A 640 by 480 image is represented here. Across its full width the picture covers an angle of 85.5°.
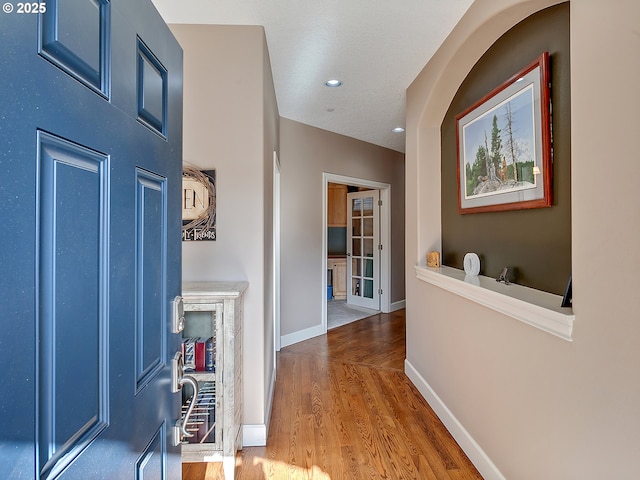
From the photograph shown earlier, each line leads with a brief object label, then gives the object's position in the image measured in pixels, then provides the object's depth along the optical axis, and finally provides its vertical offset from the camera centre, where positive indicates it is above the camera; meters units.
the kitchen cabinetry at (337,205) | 6.59 +0.66
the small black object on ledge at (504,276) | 1.89 -0.20
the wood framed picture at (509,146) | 1.62 +0.52
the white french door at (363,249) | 5.64 -0.16
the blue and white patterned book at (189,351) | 1.86 -0.60
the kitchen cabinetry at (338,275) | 6.81 -0.70
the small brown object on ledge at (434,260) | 2.68 -0.16
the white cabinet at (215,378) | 1.84 -0.75
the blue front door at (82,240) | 0.42 +0.00
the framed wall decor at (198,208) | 2.16 +0.19
